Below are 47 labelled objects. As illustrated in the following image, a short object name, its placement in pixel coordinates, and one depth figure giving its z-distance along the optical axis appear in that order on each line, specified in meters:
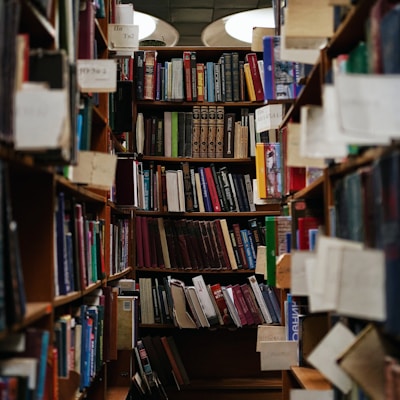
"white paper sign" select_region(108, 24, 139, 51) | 2.55
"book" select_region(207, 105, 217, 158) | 3.66
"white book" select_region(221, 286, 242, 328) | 3.49
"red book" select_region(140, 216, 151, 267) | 3.59
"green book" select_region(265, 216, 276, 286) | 2.32
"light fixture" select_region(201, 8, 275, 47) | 3.00
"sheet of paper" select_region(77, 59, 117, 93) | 1.85
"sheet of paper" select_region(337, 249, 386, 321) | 1.13
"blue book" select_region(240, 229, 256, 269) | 3.59
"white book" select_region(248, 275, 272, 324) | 3.50
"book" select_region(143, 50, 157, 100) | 3.61
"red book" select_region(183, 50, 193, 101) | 3.65
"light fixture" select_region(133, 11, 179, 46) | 3.23
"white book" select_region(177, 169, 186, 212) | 3.57
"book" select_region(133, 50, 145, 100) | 3.58
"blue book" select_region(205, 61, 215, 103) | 3.68
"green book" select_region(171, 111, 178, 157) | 3.67
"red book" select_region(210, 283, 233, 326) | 3.51
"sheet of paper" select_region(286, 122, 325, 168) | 1.71
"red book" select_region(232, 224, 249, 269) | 3.59
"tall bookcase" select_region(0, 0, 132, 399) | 1.20
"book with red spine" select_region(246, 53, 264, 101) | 3.60
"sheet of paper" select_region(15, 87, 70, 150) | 1.21
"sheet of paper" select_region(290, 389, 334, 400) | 1.64
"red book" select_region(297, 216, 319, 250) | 2.03
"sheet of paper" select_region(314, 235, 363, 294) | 1.20
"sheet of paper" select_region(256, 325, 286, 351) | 2.53
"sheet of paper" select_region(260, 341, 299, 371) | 2.28
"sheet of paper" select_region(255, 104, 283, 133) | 2.50
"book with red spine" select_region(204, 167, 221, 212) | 3.61
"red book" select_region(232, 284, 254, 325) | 3.51
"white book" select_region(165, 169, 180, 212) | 3.56
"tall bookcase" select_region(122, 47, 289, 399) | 3.59
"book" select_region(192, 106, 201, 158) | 3.66
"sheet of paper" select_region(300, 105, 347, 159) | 1.44
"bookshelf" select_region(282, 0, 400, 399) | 1.13
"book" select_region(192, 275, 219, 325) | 3.48
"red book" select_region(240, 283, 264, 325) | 3.51
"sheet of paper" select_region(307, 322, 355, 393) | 1.47
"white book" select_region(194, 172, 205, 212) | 3.60
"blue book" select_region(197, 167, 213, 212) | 3.61
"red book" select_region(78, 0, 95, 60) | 1.98
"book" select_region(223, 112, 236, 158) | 3.65
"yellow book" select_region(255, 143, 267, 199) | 2.64
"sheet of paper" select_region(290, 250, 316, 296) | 1.70
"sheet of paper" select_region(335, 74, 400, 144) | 1.14
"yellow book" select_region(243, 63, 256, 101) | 3.64
